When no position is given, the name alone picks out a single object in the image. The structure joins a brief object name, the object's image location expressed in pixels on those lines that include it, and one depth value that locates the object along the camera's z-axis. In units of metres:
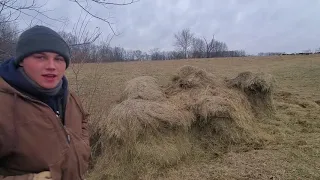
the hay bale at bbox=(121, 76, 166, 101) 3.91
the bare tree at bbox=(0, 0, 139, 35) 2.20
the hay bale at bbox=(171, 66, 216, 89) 4.62
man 0.99
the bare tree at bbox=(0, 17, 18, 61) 2.41
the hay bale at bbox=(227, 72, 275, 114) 5.10
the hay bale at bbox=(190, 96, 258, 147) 3.75
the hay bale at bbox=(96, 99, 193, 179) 3.08
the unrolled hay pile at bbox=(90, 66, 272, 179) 3.09
